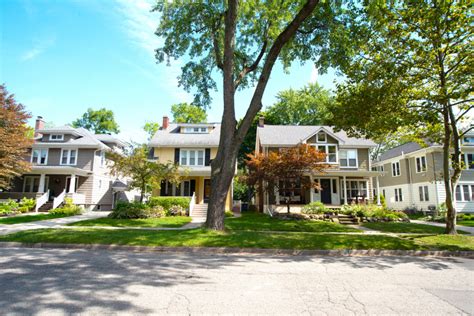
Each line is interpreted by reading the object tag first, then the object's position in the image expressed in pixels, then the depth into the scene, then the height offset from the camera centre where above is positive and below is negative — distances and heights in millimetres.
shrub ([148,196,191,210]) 21797 -448
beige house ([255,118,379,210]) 25016 +2433
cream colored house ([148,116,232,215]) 25656 +3530
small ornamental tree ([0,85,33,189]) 19250 +4126
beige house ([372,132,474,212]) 25969 +1941
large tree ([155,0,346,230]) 11234 +7746
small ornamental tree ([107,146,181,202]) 18922 +1868
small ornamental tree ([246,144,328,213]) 18719 +2038
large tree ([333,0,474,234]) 10414 +5081
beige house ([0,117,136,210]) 26125 +3036
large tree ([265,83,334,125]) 41438 +13019
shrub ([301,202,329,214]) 20797 -878
